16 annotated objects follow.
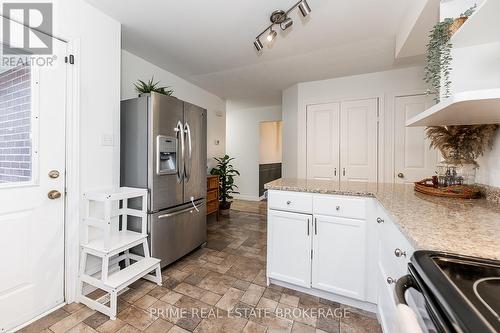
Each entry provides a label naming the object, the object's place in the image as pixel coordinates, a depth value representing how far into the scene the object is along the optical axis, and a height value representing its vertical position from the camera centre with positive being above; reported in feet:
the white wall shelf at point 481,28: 2.92 +2.22
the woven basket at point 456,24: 3.94 +2.62
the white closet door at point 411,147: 9.89 +0.95
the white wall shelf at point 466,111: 2.81 +0.92
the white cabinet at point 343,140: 10.94 +1.39
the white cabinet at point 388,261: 3.09 -1.58
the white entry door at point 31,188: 4.74 -0.53
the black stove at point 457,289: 1.33 -0.92
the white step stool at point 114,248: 5.37 -2.17
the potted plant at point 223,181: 14.40 -1.03
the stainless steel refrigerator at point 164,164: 6.90 +0.07
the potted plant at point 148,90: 7.68 +2.77
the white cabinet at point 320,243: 5.42 -2.06
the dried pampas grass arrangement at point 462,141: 4.59 +0.60
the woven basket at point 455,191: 4.52 -0.54
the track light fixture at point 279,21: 6.15 +4.35
